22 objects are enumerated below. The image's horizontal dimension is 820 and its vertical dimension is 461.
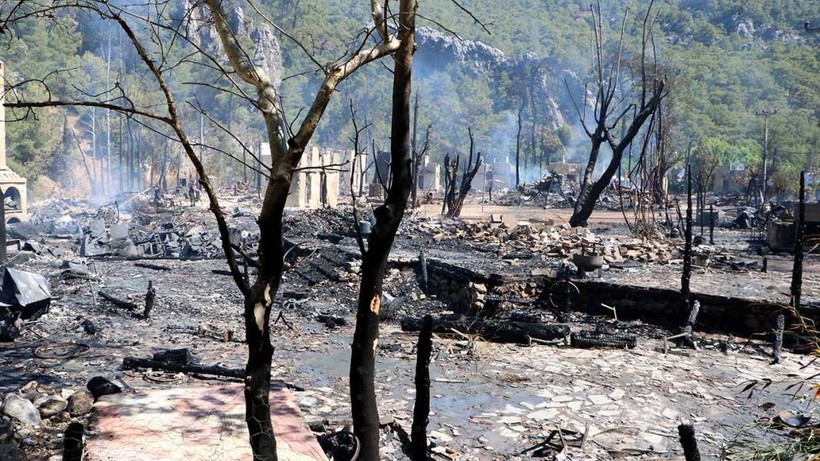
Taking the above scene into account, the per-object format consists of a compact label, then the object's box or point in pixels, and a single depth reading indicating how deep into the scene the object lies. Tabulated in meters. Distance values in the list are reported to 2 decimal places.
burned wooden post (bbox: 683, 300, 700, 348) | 8.80
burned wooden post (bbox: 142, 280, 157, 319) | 9.68
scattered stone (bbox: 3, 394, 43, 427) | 4.88
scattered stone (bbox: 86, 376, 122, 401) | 5.38
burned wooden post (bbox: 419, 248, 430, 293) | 12.26
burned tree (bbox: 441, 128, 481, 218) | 22.80
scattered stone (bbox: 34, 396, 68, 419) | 5.13
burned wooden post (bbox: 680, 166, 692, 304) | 9.57
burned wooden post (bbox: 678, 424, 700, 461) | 3.50
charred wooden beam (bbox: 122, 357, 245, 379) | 6.35
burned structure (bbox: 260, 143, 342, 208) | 28.94
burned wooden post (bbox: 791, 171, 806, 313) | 8.54
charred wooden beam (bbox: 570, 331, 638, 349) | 8.66
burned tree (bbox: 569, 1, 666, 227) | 16.95
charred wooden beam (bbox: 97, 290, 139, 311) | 10.12
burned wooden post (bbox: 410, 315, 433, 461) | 3.39
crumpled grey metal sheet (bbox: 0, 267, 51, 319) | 8.54
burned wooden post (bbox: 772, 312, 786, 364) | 8.11
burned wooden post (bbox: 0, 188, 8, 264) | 13.32
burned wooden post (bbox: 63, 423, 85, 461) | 2.49
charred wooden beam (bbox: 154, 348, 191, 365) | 6.82
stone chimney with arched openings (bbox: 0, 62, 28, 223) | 26.83
